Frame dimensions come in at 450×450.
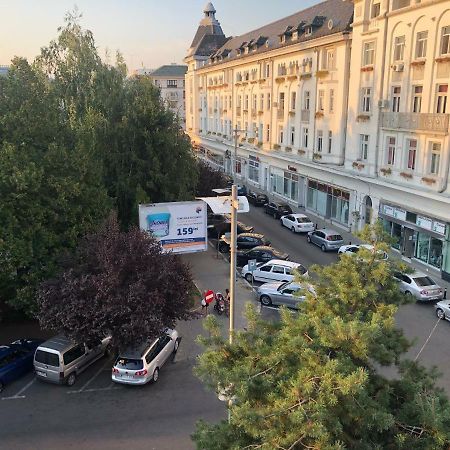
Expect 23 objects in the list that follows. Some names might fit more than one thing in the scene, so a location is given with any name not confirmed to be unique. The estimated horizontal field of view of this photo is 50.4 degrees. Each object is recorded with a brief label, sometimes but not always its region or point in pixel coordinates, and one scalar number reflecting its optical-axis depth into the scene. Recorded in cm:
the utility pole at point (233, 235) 1137
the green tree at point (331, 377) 602
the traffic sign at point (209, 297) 2081
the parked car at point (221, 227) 3222
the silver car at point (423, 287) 2194
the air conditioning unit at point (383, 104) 2836
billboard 2341
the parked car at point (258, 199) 4368
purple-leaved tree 1491
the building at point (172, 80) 9781
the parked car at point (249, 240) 2950
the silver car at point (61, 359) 1525
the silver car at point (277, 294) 2166
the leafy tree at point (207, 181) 3534
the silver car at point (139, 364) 1532
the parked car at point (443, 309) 2016
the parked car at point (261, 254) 2692
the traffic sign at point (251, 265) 2406
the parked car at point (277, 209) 3852
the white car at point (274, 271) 2422
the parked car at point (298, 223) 3438
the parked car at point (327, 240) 3008
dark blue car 1548
